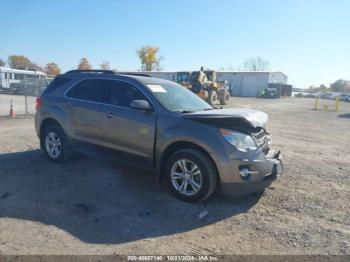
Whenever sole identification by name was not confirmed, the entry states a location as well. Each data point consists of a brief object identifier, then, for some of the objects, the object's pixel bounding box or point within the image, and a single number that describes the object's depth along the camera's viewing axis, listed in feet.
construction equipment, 73.36
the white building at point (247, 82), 174.19
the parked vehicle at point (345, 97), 186.11
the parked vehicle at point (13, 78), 102.99
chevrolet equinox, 13.65
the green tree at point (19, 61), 283.59
